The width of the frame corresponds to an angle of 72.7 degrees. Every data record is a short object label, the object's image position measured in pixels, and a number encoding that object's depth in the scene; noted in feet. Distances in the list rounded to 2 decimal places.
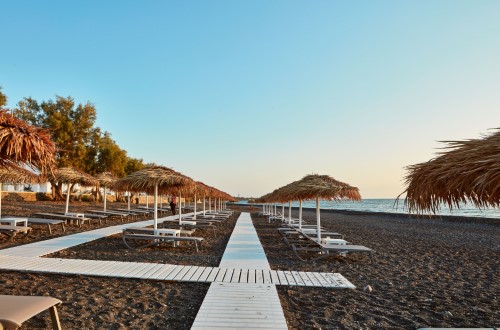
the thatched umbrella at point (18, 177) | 44.86
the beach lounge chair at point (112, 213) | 51.86
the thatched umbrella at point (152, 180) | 28.86
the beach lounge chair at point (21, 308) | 7.13
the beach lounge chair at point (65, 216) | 39.47
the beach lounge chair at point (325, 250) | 23.36
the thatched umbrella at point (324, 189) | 26.30
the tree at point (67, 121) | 93.35
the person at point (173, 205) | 76.13
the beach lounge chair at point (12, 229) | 26.55
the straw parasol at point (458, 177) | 7.20
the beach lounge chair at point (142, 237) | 25.41
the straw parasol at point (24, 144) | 16.69
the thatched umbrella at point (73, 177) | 48.55
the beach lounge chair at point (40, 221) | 32.83
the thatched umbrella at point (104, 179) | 57.75
